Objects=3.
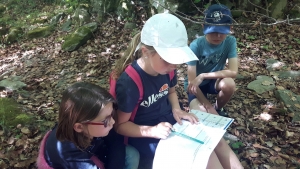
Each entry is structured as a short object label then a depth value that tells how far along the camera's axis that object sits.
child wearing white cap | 1.59
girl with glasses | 1.45
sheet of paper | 1.44
